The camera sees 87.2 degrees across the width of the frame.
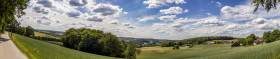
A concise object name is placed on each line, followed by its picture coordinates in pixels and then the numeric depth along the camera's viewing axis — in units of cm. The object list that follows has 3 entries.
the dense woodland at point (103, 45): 5762
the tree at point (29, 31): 11893
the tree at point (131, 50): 6694
